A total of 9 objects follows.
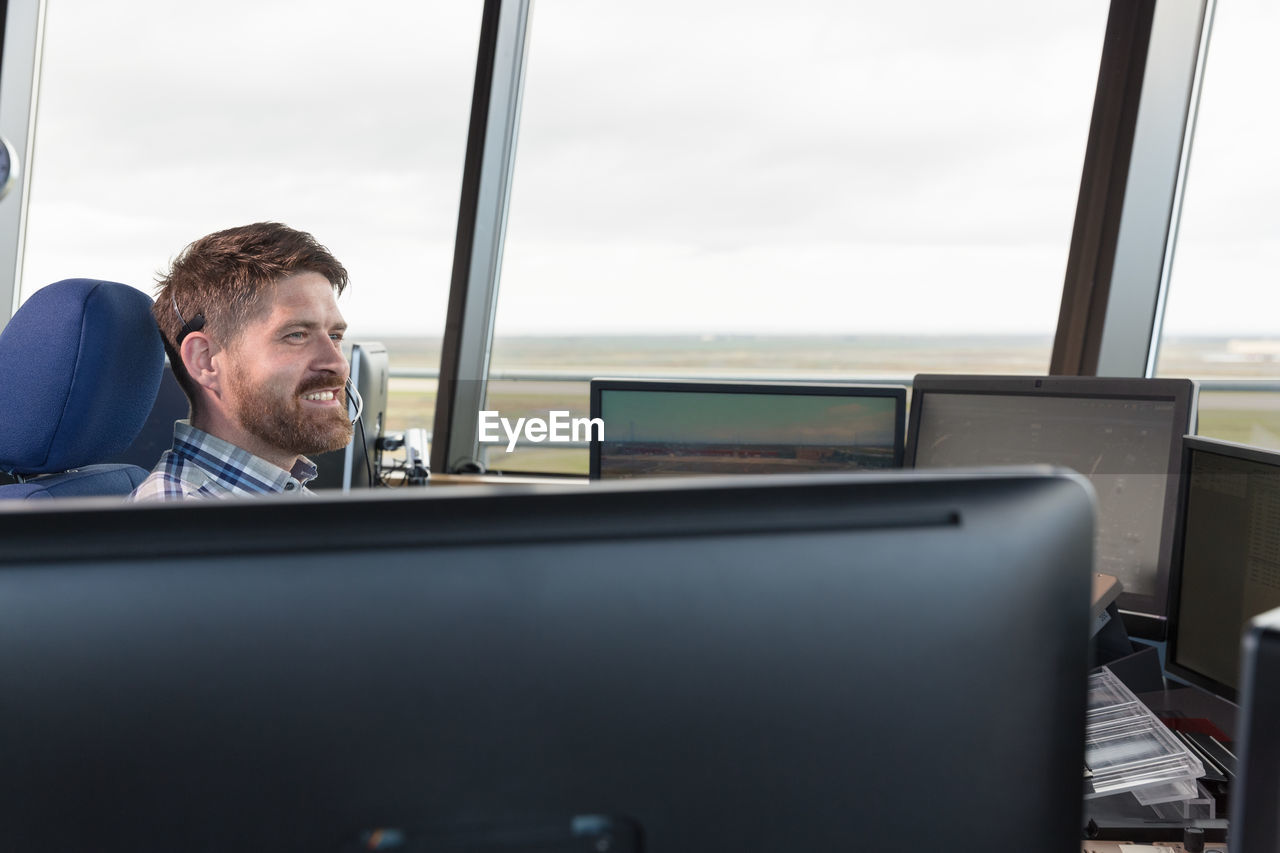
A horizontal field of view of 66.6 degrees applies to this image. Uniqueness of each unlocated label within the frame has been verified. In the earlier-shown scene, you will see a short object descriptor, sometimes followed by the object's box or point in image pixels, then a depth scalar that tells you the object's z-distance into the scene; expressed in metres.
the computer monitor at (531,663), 0.47
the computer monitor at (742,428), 1.78
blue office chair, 1.47
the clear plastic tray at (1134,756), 1.08
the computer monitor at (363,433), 2.43
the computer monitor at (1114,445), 1.52
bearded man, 1.64
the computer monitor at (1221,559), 1.22
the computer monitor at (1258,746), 0.46
